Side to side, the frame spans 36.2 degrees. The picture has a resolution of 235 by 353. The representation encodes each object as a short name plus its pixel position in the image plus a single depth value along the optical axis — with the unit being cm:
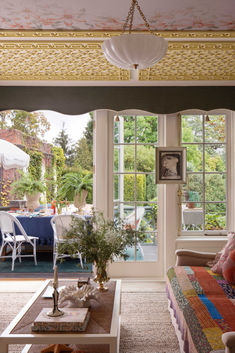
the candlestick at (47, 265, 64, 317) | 233
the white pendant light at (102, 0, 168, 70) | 239
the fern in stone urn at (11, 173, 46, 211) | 708
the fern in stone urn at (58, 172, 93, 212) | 697
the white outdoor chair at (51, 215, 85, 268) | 593
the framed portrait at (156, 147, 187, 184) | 502
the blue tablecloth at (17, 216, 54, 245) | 646
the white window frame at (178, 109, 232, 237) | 509
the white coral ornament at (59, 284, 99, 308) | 258
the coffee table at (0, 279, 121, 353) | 217
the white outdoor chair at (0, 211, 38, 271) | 572
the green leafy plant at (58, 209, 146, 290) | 289
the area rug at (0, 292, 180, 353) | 303
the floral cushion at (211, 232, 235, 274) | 362
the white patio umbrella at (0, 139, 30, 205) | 739
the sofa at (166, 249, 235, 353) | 215
